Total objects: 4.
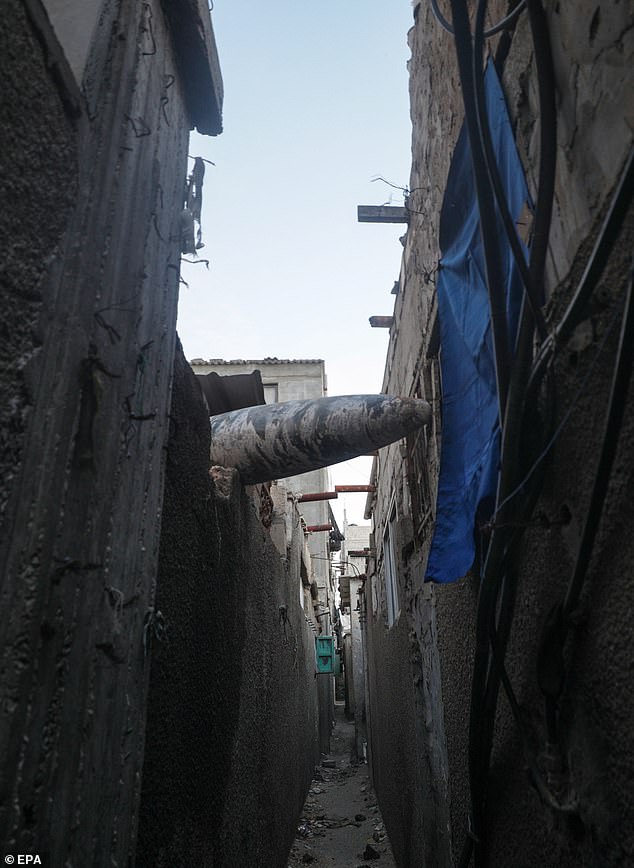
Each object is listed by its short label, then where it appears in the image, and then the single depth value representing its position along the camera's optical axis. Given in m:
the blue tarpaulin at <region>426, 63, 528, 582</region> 1.90
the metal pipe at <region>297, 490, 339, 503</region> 9.84
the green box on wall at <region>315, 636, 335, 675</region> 14.71
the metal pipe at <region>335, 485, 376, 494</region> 12.51
